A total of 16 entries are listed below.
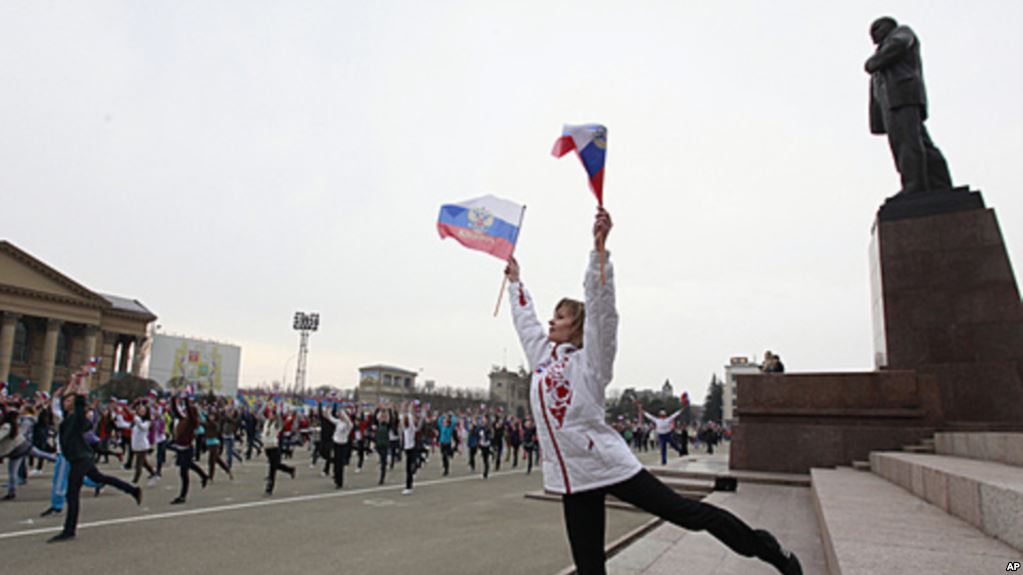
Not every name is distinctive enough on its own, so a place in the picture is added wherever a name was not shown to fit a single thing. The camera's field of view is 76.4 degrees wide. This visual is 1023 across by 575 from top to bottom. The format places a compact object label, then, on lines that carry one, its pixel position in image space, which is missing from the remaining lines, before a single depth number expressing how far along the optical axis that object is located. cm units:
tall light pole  6988
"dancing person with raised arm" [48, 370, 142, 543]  796
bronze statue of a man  1315
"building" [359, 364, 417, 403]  11388
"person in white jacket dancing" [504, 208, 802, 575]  330
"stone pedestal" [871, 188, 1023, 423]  1106
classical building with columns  6028
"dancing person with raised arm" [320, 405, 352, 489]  1449
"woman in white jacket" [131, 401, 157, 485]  1430
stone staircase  352
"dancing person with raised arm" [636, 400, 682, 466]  2255
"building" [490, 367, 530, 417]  12412
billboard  7100
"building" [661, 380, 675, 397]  18850
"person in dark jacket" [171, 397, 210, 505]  1141
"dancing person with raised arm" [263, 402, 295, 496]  1280
